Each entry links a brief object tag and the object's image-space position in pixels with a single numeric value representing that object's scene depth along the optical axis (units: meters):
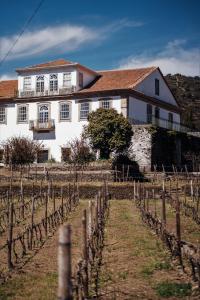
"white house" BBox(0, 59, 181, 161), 41.94
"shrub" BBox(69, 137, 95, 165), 38.91
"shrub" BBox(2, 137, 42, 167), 39.88
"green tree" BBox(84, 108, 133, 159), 36.62
